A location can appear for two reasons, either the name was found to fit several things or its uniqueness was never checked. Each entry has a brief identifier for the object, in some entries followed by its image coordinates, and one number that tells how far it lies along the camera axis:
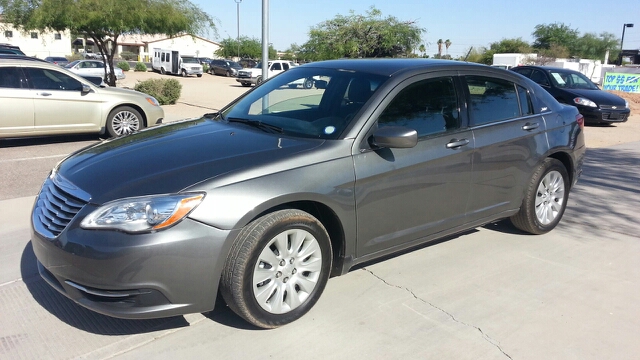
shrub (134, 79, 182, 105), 16.88
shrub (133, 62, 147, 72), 52.19
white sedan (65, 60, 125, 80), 32.59
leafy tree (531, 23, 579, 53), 64.12
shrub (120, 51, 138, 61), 85.40
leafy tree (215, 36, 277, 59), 71.81
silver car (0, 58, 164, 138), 9.14
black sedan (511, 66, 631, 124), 14.68
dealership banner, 24.47
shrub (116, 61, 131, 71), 49.34
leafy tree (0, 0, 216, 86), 16.75
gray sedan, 3.01
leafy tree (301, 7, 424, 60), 32.41
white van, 45.78
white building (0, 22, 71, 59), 62.06
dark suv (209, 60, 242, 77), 48.66
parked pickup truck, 36.41
